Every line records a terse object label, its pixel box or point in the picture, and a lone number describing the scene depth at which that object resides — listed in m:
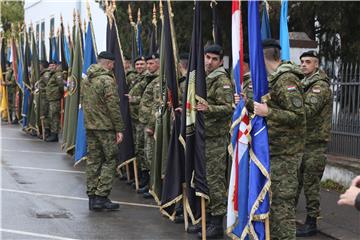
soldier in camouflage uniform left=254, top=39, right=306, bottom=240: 9.85
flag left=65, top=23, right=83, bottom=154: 21.64
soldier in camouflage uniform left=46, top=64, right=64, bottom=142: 27.19
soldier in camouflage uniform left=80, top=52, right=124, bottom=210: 14.54
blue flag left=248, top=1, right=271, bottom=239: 9.69
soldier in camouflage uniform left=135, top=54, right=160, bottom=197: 16.64
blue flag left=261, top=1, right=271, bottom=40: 15.01
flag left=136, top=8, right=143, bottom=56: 23.52
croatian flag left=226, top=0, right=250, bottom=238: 10.27
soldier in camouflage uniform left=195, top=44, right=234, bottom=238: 12.36
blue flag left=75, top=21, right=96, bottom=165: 18.65
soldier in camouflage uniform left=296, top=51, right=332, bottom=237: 12.89
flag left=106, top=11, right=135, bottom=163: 17.72
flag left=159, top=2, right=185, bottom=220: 13.00
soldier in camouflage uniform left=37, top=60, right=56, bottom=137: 28.19
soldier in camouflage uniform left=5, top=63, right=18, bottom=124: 36.06
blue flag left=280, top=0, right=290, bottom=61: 15.45
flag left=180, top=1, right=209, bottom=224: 12.10
